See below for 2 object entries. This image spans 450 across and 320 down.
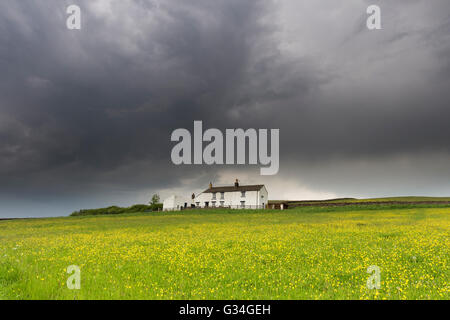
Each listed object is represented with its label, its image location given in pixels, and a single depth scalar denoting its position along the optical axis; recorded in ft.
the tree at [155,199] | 364.69
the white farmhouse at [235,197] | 317.01
